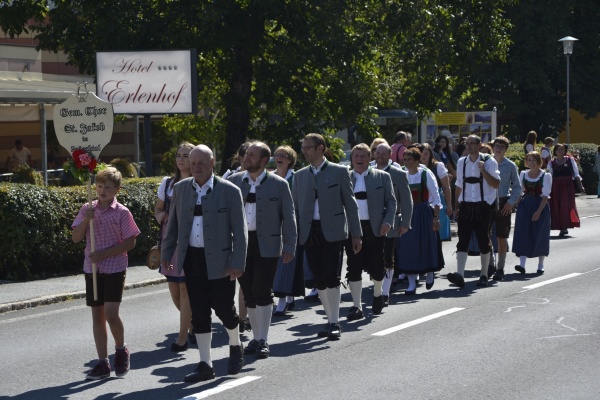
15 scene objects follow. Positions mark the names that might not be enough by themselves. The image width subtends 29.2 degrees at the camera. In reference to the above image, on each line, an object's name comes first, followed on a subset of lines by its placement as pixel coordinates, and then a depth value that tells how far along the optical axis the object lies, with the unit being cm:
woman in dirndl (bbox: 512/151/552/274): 1532
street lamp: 3541
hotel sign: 1942
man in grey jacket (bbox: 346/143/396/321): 1135
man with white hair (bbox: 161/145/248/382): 827
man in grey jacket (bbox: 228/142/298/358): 923
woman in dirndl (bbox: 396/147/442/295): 1331
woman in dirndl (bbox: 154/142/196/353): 969
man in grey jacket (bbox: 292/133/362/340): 1028
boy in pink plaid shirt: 851
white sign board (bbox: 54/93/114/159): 1079
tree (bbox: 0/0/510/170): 2234
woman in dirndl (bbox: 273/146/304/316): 1089
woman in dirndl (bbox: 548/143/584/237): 2058
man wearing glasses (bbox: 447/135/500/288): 1369
